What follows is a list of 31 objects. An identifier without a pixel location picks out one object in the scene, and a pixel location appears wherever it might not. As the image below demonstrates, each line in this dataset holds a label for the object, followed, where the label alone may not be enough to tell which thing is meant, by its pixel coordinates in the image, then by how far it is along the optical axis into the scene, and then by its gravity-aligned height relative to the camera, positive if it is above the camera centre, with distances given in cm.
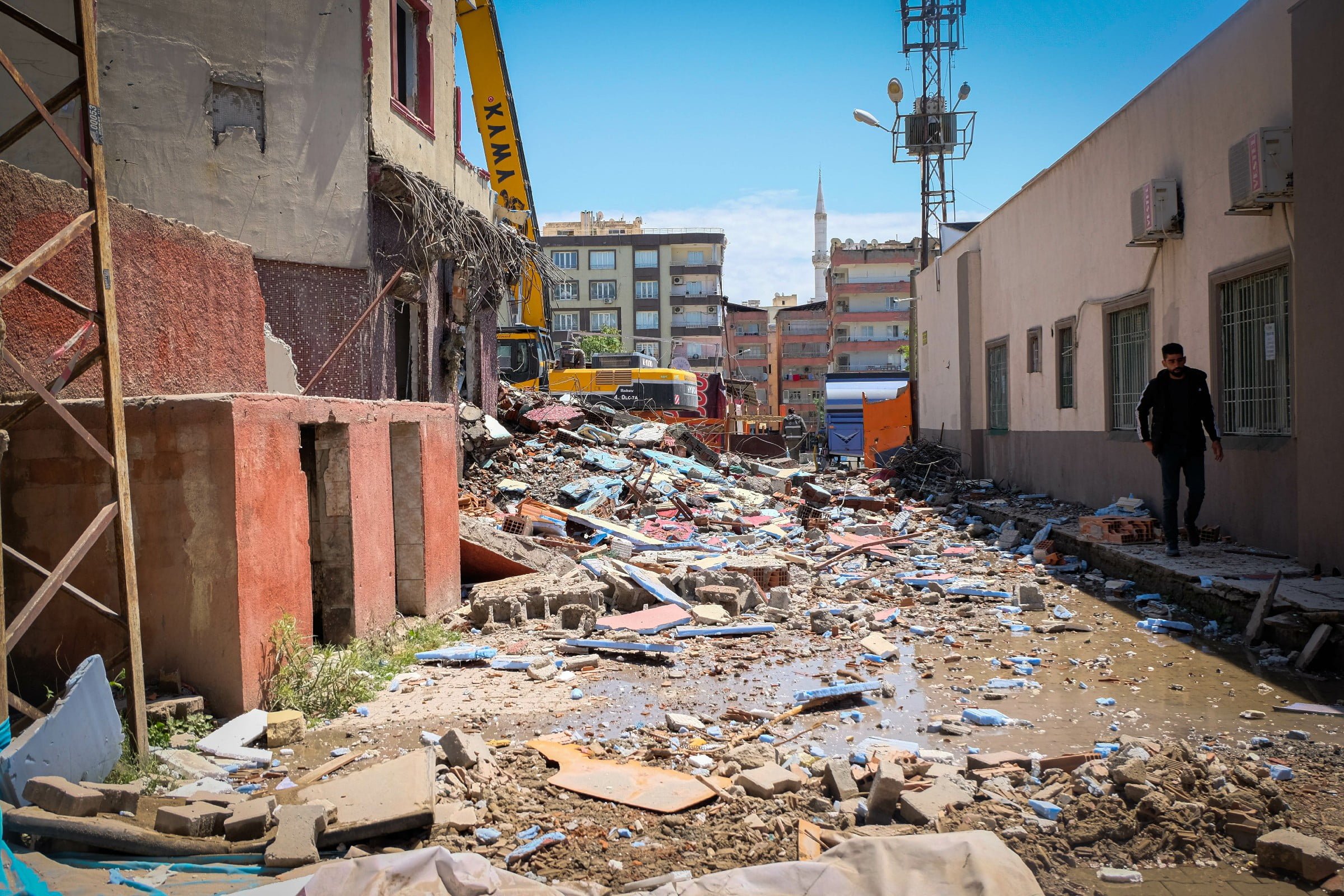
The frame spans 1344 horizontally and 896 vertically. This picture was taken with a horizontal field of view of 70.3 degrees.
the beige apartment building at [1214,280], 734 +153
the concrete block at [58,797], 376 -139
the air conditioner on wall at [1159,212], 1052 +231
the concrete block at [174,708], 498 -140
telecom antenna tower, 2567 +815
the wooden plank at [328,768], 457 -163
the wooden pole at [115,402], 462 +20
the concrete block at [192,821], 379 -151
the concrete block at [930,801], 385 -156
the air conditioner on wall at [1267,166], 803 +213
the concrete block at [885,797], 392 -153
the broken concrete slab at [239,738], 482 -154
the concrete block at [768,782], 425 -159
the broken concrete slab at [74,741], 380 -125
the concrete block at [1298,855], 336 -157
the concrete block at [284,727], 504 -154
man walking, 870 -6
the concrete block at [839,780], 416 -157
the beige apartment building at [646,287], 7325 +1117
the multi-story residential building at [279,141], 1073 +357
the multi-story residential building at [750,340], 8244 +781
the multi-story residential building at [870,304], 6825 +875
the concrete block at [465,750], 456 -152
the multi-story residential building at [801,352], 8094 +643
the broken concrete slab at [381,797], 375 -150
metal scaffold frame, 450 +54
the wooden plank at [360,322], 867 +115
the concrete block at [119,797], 391 -146
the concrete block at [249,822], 374 -150
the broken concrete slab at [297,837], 353 -151
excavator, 1750 +282
